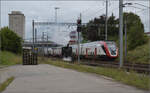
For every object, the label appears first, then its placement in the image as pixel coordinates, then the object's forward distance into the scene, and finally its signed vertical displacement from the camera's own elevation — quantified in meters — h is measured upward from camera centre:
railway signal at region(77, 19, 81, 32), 24.35 +2.21
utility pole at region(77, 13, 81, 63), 24.35 +2.16
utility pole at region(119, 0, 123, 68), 17.30 +1.72
